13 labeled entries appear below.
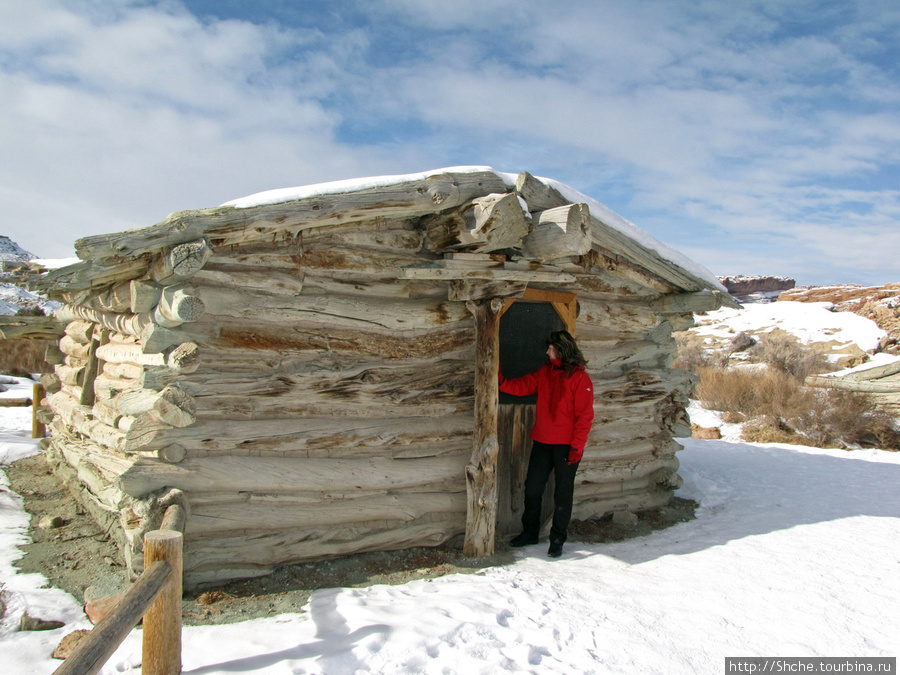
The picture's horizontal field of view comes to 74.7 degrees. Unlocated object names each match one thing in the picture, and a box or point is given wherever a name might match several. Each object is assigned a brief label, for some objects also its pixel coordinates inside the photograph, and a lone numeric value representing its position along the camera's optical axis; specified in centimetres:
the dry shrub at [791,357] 1677
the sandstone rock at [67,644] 340
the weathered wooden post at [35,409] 998
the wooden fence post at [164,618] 304
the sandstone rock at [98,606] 372
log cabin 429
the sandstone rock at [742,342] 2185
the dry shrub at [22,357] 1784
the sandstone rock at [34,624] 365
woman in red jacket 535
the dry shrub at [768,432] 1167
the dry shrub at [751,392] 1280
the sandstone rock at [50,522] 559
